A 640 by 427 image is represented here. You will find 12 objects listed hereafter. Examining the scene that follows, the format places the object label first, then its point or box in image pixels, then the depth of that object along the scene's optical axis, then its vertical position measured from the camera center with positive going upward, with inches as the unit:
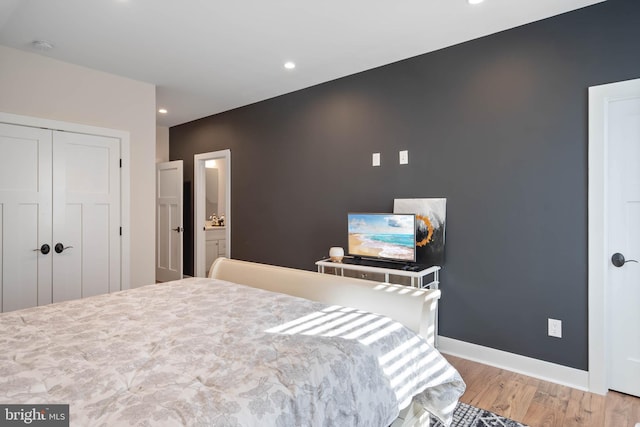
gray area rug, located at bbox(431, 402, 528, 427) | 81.7 -49.1
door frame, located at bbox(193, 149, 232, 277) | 216.1 -0.8
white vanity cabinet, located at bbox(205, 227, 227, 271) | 231.8 -20.0
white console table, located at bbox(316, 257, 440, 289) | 112.3 -20.0
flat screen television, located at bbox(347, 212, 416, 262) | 120.7 -8.4
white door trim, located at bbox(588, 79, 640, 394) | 94.5 -6.9
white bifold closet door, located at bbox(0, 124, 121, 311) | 121.9 -0.4
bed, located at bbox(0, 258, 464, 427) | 41.4 -21.1
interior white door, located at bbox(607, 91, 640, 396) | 92.6 -7.2
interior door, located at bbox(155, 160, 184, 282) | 210.9 +5.3
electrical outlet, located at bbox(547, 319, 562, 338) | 102.0 -33.8
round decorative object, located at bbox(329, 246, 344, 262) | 133.8 -15.6
